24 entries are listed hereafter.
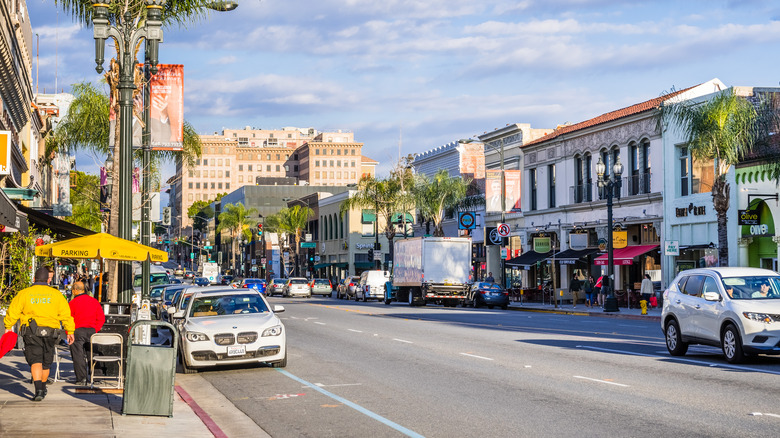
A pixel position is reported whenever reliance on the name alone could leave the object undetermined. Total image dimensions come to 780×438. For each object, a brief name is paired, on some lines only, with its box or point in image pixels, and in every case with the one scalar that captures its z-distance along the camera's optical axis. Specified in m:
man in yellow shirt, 13.00
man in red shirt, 14.86
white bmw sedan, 17.23
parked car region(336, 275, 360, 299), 67.50
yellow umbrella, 16.61
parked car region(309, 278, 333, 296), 76.62
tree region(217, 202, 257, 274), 138.50
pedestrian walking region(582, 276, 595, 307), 45.59
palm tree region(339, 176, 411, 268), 74.50
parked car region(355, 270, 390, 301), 62.22
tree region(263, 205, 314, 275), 115.69
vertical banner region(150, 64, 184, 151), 24.91
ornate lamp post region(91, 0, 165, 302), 16.28
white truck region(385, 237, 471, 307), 48.38
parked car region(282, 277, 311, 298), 71.68
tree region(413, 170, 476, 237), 66.75
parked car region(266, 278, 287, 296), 77.19
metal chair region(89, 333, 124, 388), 14.74
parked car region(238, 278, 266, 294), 70.00
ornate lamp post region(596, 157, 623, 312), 40.34
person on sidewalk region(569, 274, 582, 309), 48.00
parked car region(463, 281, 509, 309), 47.98
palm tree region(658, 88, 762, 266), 36.72
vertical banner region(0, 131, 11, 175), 19.52
